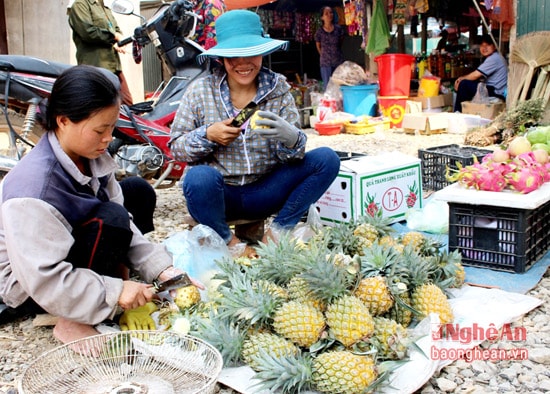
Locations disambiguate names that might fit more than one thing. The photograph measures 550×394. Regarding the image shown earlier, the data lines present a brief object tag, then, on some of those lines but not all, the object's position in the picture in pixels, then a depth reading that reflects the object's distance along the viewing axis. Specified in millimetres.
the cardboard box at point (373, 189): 3715
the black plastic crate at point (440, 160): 4438
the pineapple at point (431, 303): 2244
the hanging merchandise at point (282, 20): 11180
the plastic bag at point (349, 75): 9391
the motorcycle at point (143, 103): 4012
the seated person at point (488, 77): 8414
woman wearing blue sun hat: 3094
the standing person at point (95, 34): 5852
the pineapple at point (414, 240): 2768
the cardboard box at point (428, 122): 8055
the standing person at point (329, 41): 10609
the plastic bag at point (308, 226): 3471
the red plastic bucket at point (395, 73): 8859
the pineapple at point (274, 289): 2148
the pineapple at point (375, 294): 2098
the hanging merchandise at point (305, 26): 11445
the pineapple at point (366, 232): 2780
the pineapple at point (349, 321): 1933
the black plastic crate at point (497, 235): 2896
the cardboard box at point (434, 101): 8922
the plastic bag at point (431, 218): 3654
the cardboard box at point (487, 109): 8078
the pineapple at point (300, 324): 1987
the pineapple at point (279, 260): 2283
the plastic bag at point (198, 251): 2918
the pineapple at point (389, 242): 2639
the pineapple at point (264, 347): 1960
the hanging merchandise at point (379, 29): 9430
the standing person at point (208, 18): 5840
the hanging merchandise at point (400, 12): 9438
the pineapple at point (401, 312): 2219
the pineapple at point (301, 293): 2080
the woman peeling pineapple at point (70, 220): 2008
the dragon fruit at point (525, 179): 2893
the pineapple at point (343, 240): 2652
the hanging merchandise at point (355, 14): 9672
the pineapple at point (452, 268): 2562
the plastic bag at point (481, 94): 8437
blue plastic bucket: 9242
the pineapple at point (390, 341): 1982
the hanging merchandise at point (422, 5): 9133
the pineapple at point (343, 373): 1814
